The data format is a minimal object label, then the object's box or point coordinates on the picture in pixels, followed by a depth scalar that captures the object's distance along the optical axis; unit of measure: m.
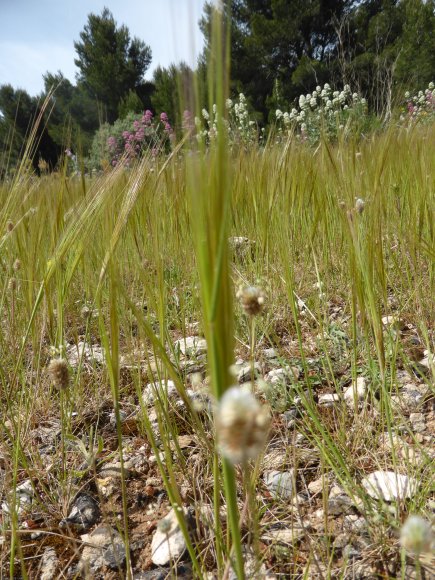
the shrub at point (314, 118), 4.18
